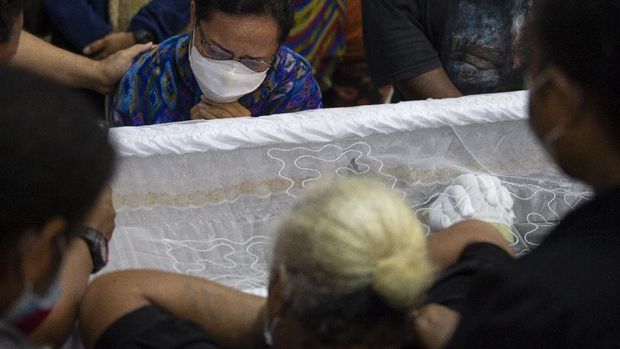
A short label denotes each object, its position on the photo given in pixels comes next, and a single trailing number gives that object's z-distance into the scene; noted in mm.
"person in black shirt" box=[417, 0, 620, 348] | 1971
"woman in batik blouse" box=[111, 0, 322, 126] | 2981
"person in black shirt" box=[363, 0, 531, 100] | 3190
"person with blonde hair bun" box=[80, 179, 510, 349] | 2263
